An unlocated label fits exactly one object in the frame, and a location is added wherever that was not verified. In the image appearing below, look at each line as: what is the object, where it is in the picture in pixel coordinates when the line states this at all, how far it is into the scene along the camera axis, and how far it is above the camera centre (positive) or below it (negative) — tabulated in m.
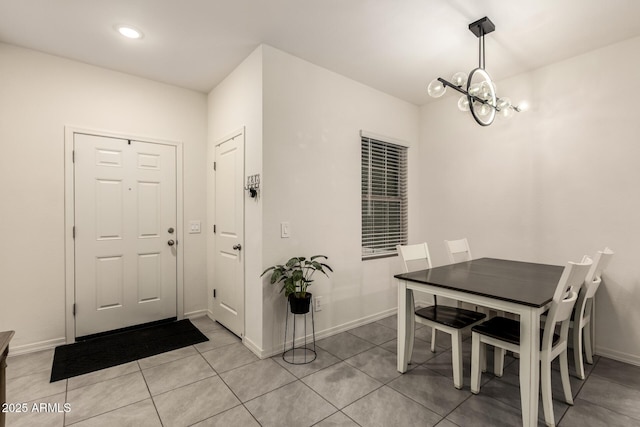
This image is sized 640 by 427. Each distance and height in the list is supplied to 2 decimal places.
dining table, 1.71 -0.48
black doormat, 2.53 -1.22
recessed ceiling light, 2.49 +1.51
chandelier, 2.33 +0.94
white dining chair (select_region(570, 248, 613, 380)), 2.06 -0.63
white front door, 3.06 -0.17
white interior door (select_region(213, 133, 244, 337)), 3.07 -0.21
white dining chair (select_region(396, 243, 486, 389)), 2.18 -0.78
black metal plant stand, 2.65 -1.23
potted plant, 2.62 -0.55
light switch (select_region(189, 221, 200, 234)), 3.69 -0.13
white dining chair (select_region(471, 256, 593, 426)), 1.72 -0.76
